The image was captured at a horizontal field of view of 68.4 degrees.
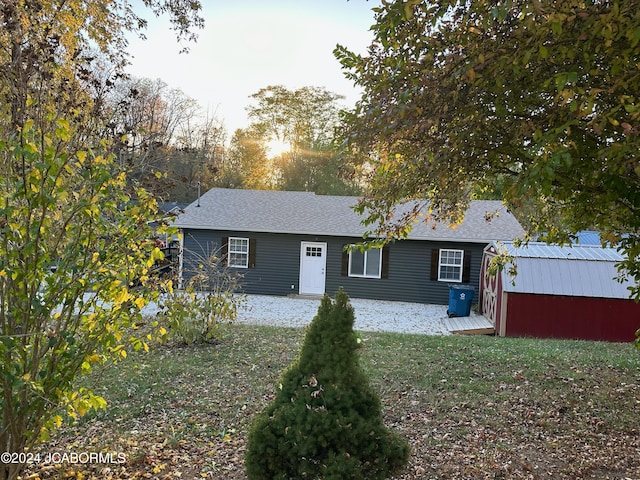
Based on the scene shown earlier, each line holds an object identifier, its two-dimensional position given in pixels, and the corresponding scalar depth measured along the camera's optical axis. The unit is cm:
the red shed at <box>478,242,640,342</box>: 1090
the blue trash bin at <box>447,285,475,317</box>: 1377
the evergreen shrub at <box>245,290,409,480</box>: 282
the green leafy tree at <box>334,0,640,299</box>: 250
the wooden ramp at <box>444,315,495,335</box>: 1157
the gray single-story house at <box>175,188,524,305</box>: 1598
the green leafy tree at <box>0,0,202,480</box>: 265
